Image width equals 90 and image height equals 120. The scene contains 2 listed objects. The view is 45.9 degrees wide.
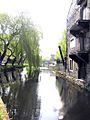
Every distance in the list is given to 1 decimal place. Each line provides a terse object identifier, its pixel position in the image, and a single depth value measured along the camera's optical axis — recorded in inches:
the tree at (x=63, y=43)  875.0
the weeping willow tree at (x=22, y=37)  496.1
